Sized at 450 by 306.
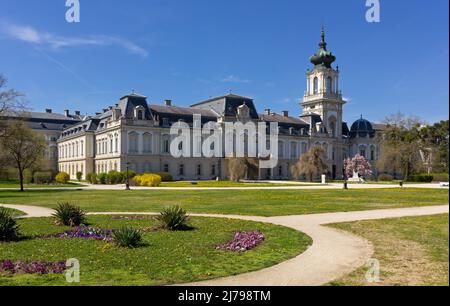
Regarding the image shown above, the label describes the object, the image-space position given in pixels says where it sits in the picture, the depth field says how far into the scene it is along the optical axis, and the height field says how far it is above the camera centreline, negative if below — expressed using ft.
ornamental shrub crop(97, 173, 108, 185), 189.06 -5.36
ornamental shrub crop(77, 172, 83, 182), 240.53 -5.56
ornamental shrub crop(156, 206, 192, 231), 49.42 -6.27
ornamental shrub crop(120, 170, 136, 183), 188.85 -4.10
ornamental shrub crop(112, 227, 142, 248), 38.73 -6.53
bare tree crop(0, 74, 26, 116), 122.91 +18.13
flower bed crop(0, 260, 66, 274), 30.76 -7.32
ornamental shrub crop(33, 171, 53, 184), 193.36 -5.20
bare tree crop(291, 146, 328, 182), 215.10 +0.51
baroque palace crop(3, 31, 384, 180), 222.07 +19.67
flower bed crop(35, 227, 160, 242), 43.70 -7.11
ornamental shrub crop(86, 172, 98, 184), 196.39 -5.52
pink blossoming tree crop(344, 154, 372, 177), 261.24 -1.72
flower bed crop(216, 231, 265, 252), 37.99 -7.17
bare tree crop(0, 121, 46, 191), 134.60 +7.46
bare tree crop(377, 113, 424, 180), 223.10 +8.94
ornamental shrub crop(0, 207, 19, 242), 42.83 -6.19
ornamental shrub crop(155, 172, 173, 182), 206.18 -5.60
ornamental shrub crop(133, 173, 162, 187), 164.88 -5.67
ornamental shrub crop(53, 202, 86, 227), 53.01 -6.09
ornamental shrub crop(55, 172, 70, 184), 195.11 -5.33
